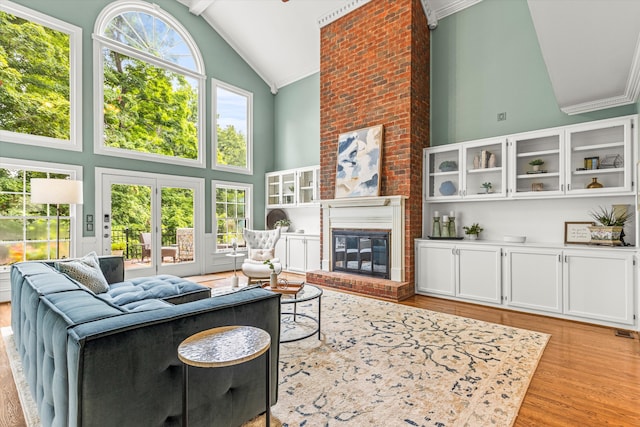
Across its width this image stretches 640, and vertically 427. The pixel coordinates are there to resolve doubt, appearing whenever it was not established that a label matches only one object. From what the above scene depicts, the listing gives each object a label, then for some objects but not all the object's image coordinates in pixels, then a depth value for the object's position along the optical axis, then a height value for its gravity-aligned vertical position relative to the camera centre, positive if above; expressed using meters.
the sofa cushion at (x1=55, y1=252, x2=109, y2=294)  2.86 -0.54
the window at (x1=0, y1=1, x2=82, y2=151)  4.45 +1.94
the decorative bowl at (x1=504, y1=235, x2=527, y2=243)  4.17 -0.37
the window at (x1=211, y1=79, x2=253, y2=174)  6.82 +1.84
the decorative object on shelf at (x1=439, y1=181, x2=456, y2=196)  4.84 +0.34
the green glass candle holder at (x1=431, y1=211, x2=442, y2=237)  4.93 -0.21
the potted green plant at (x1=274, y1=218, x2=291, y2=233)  7.03 -0.27
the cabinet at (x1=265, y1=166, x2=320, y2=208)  6.66 +0.54
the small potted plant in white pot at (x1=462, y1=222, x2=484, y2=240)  4.66 -0.28
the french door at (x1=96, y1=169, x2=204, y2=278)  5.31 -0.14
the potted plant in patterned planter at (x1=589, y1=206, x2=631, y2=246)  3.57 -0.21
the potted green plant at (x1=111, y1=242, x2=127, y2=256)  5.35 -0.58
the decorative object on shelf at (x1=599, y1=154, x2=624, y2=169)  3.74 +0.56
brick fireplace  4.81 +1.70
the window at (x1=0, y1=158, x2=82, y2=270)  4.41 -0.07
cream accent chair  4.88 -0.65
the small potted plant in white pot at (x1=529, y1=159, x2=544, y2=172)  4.14 +0.60
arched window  5.33 +2.27
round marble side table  1.25 -0.56
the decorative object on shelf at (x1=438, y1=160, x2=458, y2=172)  4.83 +0.68
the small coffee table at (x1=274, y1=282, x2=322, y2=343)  2.96 -0.80
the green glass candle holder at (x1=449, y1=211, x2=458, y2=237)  4.80 -0.22
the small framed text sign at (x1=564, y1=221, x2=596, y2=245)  3.89 -0.27
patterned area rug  1.91 -1.19
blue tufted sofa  1.21 -0.62
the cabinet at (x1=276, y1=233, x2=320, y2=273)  6.32 -0.81
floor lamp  3.60 +0.25
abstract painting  5.09 +0.79
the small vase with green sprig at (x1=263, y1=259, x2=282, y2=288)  3.20 -0.67
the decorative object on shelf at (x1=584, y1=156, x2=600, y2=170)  3.79 +0.56
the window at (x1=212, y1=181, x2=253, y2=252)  6.82 +0.01
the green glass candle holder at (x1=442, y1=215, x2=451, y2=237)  4.83 -0.23
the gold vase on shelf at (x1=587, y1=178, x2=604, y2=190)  3.75 +0.30
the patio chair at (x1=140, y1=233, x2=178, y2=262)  5.71 -0.60
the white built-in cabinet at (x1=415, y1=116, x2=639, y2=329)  3.48 -0.42
